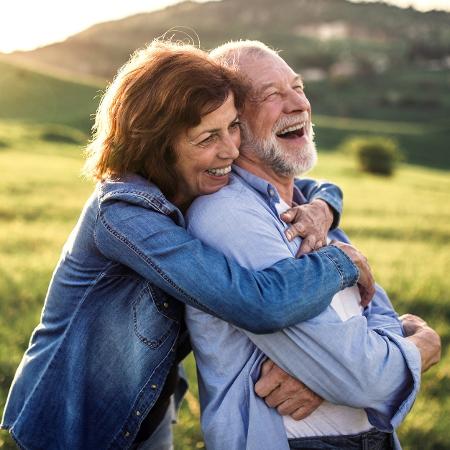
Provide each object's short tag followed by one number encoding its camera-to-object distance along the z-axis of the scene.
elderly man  2.54
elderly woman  2.52
